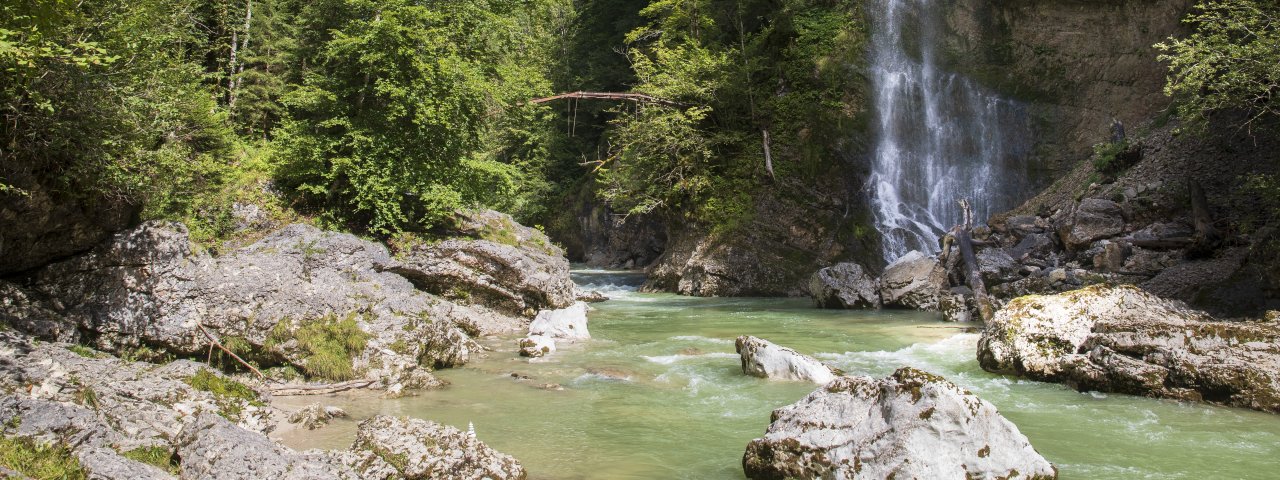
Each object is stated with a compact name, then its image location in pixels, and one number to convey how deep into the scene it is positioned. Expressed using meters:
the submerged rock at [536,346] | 11.23
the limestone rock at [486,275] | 13.88
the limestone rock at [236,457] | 4.57
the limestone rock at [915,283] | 17.62
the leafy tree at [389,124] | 14.30
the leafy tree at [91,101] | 6.43
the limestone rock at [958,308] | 15.38
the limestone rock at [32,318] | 7.32
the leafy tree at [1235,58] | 10.70
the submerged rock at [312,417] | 6.91
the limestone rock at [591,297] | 20.45
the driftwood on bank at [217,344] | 8.30
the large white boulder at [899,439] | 5.15
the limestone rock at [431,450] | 5.40
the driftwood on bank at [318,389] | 8.09
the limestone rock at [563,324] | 12.78
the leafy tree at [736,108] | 24.42
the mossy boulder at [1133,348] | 8.00
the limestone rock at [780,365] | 9.41
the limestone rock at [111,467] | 4.16
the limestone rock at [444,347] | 9.73
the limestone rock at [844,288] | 18.53
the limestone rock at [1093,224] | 15.59
